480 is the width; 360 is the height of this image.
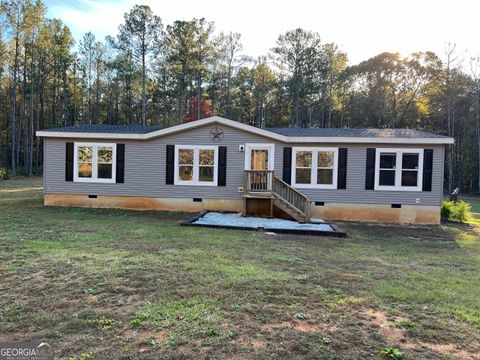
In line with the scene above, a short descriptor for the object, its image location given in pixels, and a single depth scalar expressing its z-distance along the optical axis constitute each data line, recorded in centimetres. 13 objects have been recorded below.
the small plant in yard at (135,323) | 305
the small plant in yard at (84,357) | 251
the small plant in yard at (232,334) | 289
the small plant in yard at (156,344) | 271
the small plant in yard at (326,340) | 284
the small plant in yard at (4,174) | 2268
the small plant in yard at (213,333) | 291
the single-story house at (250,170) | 1095
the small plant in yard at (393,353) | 264
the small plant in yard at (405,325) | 321
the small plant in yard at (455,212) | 1195
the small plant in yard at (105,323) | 301
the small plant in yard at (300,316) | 333
